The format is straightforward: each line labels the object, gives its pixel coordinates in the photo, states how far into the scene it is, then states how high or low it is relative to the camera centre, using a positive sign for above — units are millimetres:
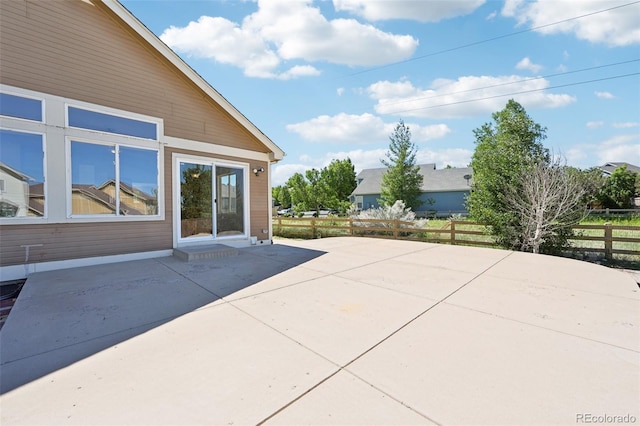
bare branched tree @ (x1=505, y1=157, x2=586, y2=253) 7570 +55
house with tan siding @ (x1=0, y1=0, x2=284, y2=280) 4789 +1380
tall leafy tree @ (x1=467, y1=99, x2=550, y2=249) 8375 +820
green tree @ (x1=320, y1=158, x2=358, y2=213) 40188 +4459
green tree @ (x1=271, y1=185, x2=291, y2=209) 58566 +2560
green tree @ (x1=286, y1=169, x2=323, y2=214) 30188 +1387
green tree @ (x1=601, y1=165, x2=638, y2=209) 23188 +1382
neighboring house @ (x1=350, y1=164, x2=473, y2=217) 28609 +1737
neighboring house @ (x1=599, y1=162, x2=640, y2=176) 32291 +4756
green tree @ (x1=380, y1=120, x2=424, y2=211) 24047 +3370
